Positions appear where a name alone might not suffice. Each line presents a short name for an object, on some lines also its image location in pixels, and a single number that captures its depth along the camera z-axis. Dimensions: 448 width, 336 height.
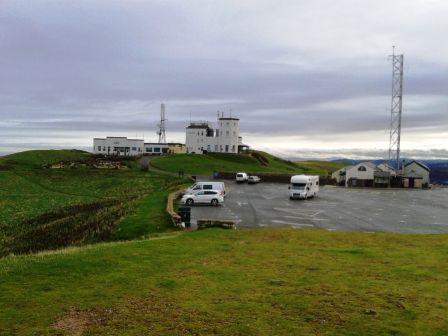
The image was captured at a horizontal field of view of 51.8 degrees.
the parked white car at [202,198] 42.44
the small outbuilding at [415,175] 81.12
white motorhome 50.62
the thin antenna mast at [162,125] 167.00
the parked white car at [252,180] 74.94
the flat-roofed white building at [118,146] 138.12
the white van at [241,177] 75.62
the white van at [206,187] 43.91
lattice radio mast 85.06
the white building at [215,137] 130.62
